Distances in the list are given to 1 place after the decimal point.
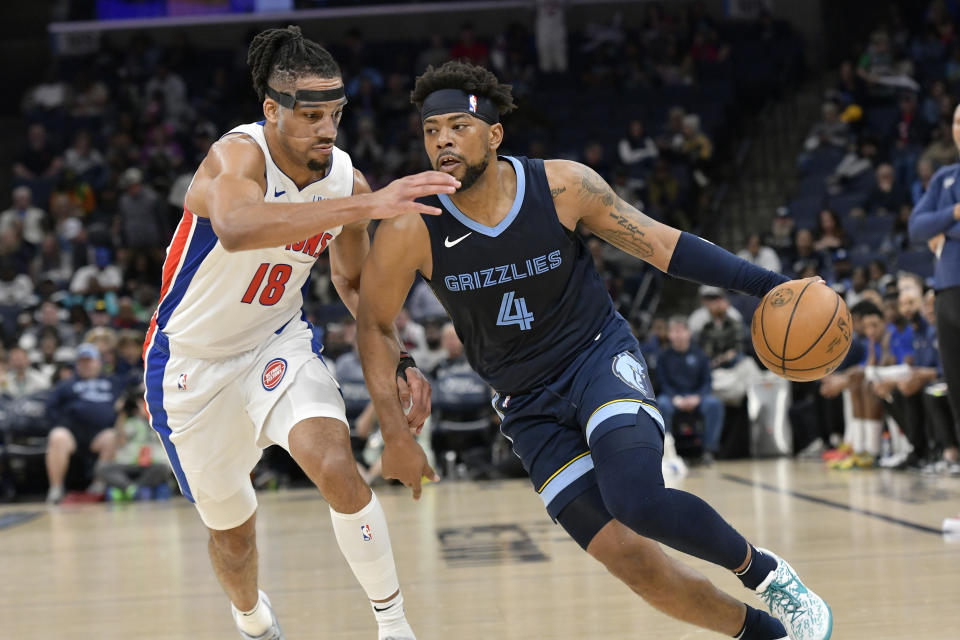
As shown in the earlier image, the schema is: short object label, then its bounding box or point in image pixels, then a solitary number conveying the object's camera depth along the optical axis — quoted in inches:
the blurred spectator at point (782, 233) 580.7
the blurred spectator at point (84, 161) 657.6
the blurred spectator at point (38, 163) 660.7
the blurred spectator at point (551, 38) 759.7
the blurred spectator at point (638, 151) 661.9
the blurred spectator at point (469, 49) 733.9
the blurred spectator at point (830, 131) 655.8
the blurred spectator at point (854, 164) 614.5
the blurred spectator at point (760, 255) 554.6
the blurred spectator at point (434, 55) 732.7
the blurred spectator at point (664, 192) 627.2
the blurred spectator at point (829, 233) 551.2
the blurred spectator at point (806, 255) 546.0
